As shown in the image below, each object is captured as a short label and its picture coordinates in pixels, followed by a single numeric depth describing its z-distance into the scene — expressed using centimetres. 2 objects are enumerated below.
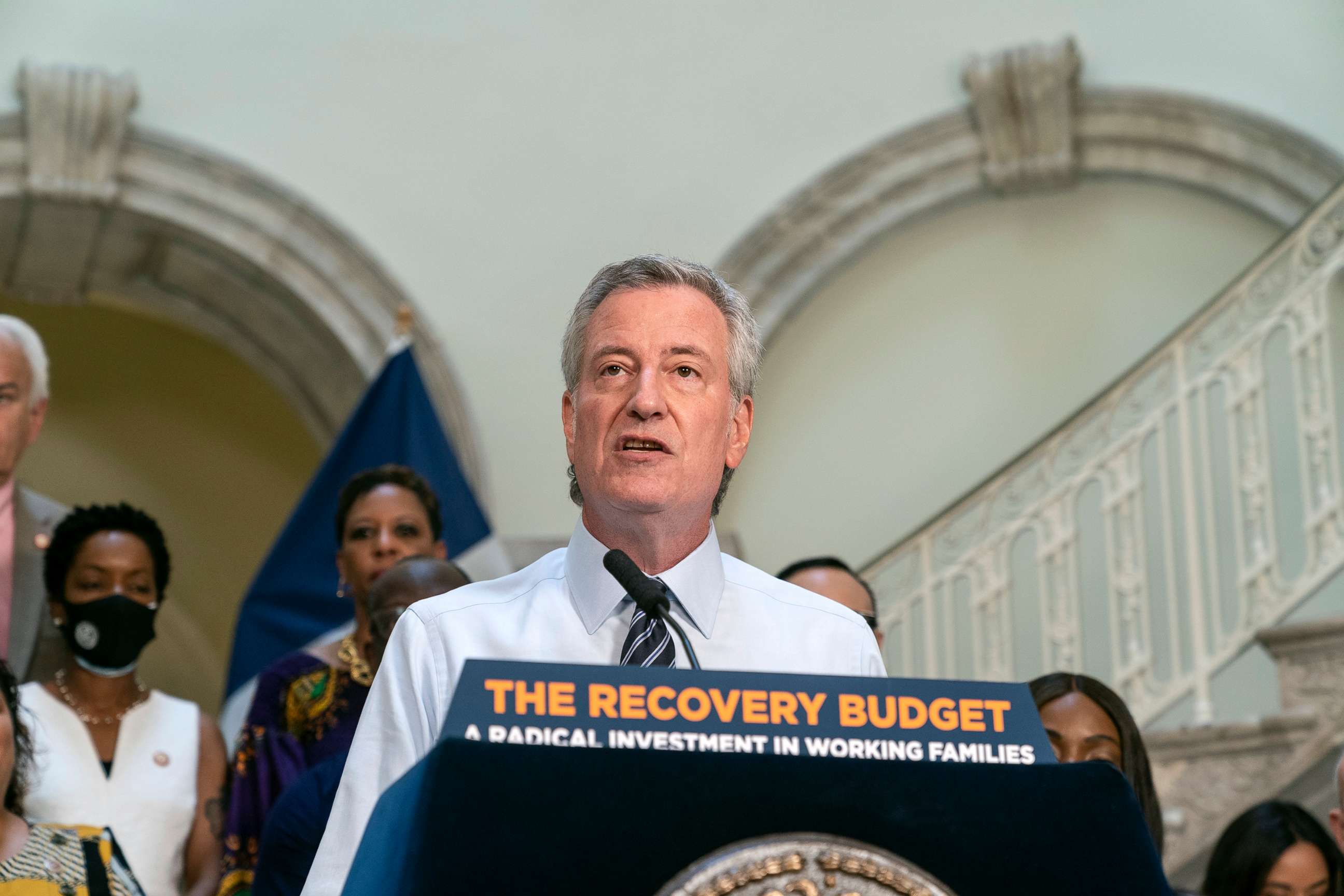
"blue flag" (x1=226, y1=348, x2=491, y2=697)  580
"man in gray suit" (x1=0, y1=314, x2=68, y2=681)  369
